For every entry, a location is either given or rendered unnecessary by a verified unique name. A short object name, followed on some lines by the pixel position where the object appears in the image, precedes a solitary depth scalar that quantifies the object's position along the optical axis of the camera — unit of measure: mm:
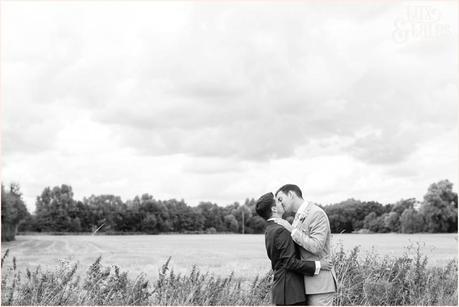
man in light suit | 5656
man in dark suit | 5555
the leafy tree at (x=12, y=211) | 60856
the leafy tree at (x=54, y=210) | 109375
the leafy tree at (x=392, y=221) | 80125
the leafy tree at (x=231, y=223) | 102125
